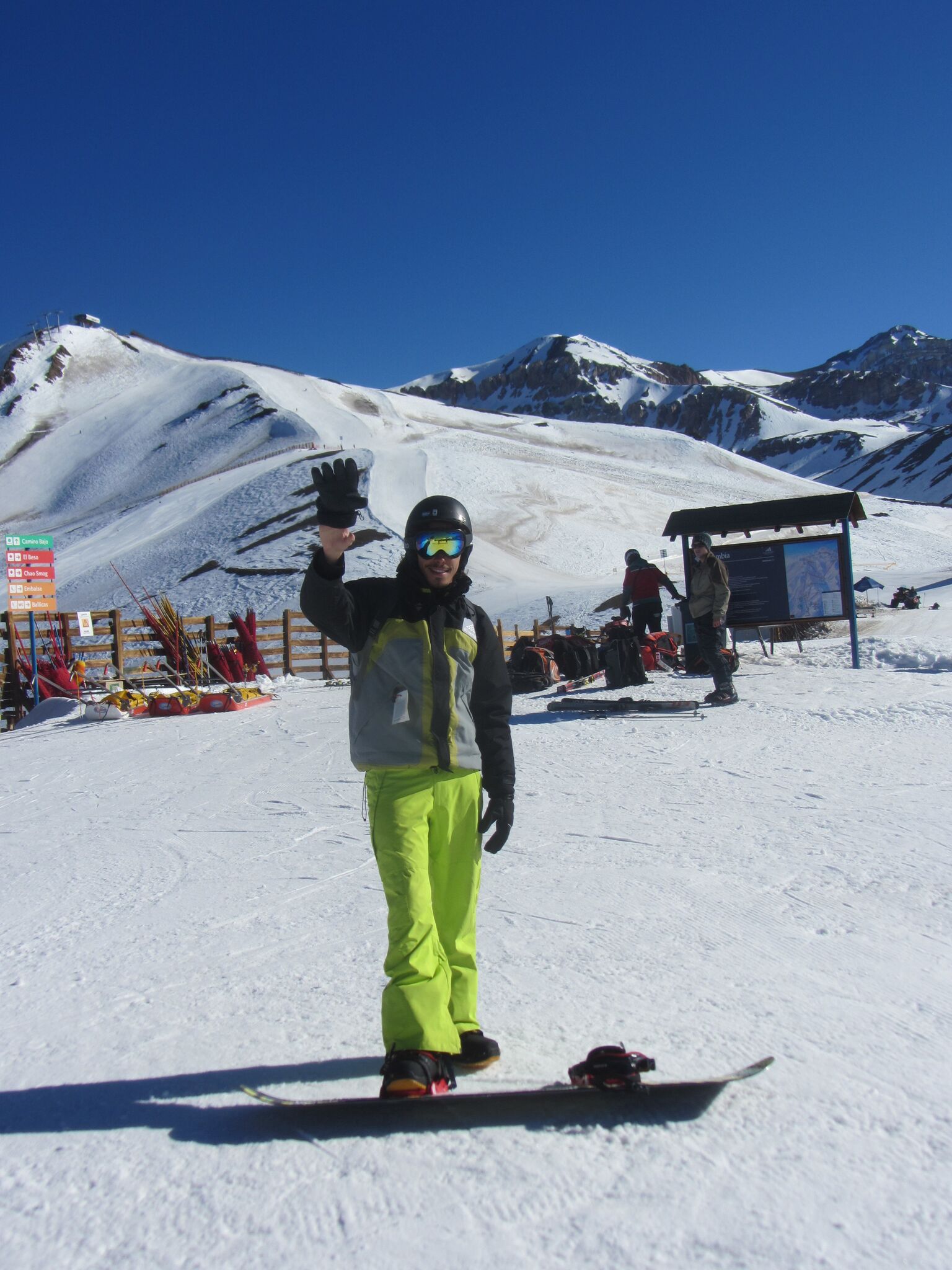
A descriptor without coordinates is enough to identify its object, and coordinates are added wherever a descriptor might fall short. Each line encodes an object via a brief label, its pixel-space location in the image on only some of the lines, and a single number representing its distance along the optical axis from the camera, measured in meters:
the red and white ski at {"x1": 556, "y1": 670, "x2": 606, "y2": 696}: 11.91
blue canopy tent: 34.77
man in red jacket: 12.30
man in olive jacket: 9.46
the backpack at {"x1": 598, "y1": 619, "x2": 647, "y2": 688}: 11.36
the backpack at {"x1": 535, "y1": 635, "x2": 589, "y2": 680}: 13.46
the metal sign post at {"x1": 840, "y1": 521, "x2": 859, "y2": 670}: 12.11
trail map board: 12.34
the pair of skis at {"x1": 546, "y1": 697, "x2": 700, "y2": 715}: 9.30
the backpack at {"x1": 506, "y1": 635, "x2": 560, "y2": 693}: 12.46
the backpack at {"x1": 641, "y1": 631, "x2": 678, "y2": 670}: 13.87
